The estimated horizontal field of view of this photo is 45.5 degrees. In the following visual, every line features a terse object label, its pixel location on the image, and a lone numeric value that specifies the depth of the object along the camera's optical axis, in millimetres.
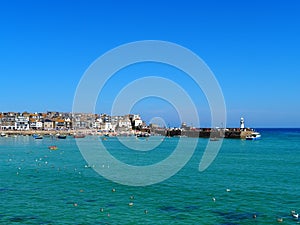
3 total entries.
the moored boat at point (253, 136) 151000
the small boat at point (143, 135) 179875
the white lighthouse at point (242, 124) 175625
